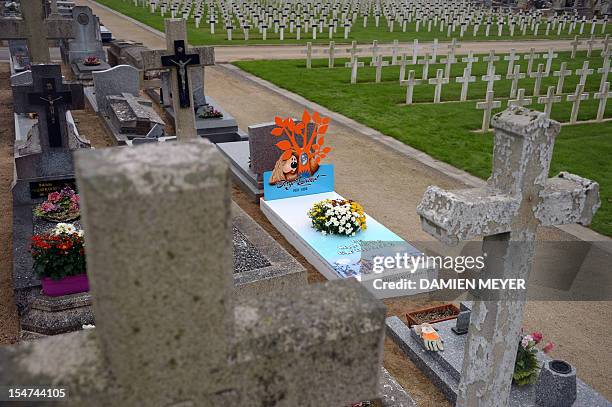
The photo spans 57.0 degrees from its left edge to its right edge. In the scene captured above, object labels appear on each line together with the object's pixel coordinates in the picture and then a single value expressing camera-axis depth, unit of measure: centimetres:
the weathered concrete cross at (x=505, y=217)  342
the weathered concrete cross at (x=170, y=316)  125
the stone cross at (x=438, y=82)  1678
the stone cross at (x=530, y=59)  2088
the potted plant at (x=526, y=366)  529
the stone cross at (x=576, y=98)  1517
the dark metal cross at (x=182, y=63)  888
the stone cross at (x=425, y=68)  1938
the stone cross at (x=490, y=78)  1631
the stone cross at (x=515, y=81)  1773
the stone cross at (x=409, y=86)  1650
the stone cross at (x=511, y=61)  2041
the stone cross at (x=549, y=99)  1430
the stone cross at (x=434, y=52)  2252
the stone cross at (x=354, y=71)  1934
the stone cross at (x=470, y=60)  1829
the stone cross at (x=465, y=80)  1677
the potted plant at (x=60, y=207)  759
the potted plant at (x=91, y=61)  1844
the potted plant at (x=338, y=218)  793
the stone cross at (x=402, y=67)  1853
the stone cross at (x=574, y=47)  2555
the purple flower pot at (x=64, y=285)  612
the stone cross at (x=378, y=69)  1940
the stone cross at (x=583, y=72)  1722
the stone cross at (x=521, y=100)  1454
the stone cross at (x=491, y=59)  1836
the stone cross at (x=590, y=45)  2572
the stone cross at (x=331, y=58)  2176
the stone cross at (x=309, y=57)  2173
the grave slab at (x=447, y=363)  518
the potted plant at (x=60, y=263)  605
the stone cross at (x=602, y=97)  1551
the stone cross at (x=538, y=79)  1766
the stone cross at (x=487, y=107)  1325
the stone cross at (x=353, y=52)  1936
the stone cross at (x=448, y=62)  2025
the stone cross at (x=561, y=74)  1752
